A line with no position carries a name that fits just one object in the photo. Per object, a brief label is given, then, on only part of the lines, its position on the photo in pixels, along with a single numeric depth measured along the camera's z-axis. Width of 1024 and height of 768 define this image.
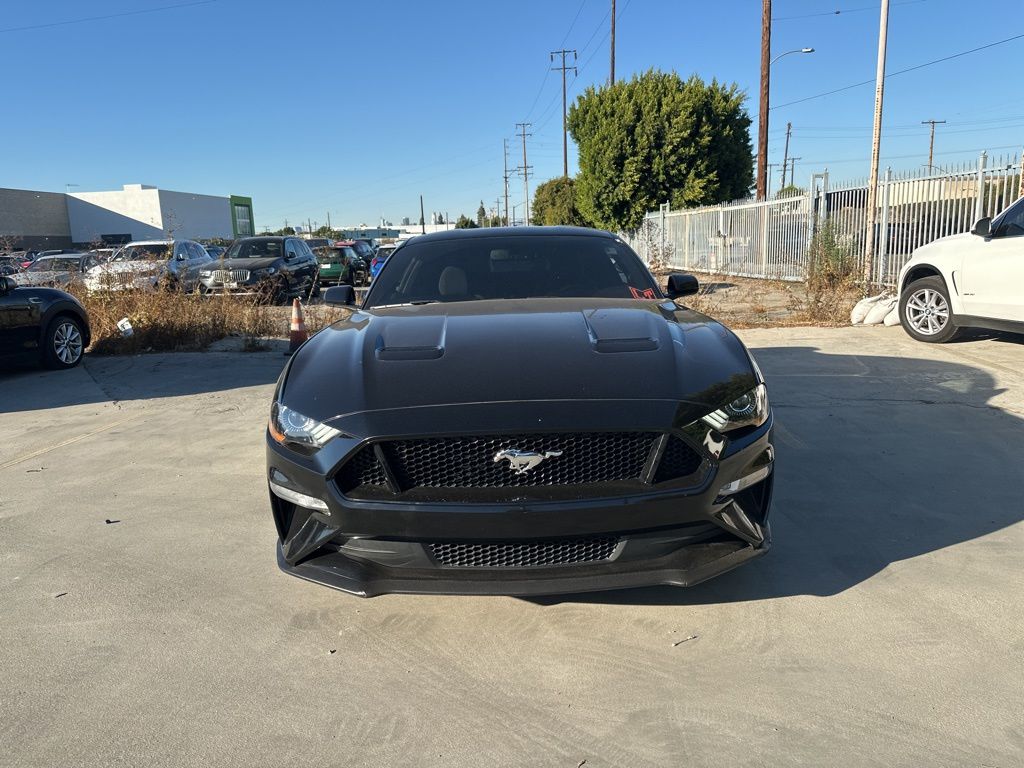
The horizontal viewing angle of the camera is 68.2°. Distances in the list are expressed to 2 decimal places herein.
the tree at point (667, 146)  28.11
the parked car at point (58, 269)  12.50
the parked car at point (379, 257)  14.99
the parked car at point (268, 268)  15.63
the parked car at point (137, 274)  10.90
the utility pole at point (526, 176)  75.34
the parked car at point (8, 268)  17.36
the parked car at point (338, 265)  23.83
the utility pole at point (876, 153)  13.40
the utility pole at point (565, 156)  54.19
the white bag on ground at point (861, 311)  10.56
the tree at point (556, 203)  53.00
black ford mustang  2.53
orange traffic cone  8.45
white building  62.80
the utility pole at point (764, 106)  22.23
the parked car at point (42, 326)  8.23
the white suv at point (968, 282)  7.46
